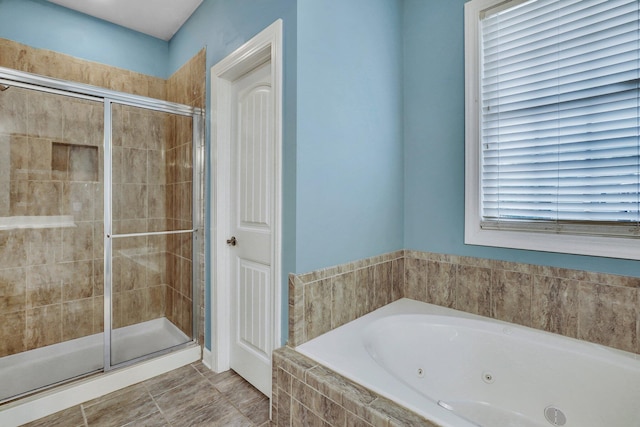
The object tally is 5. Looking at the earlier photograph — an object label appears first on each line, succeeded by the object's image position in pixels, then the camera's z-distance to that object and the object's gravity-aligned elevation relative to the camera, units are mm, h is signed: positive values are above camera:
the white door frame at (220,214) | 2166 +1
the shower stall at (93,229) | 2109 -116
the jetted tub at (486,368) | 1294 -748
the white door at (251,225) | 1889 -77
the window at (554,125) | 1405 +464
